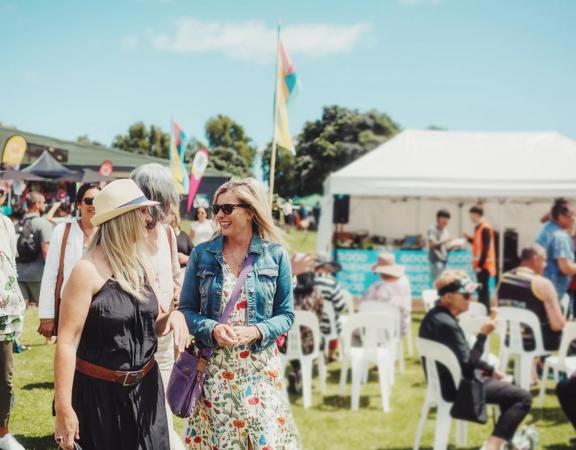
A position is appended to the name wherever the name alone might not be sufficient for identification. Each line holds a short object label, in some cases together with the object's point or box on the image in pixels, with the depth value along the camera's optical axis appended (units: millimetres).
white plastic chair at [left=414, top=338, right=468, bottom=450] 3855
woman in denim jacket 2449
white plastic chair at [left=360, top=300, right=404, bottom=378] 5951
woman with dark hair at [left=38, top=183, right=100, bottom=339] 3277
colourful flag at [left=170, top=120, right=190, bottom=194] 11469
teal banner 11211
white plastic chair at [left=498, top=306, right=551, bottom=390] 5469
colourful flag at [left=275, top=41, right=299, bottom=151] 5328
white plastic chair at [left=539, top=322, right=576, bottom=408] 5082
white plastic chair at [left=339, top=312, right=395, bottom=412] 5418
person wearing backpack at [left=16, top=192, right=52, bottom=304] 7391
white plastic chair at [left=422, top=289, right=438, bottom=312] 8211
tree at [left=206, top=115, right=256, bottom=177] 50906
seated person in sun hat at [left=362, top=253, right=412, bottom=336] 6527
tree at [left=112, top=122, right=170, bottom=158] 54531
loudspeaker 11984
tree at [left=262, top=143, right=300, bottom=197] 12727
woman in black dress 1970
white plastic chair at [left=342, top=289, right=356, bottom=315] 7434
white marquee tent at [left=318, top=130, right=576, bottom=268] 9648
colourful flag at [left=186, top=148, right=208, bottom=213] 9867
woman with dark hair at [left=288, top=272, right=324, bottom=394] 5739
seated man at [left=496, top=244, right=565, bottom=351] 5406
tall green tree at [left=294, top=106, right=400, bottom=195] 20375
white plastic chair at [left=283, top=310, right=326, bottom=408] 5337
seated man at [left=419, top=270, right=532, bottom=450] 3770
